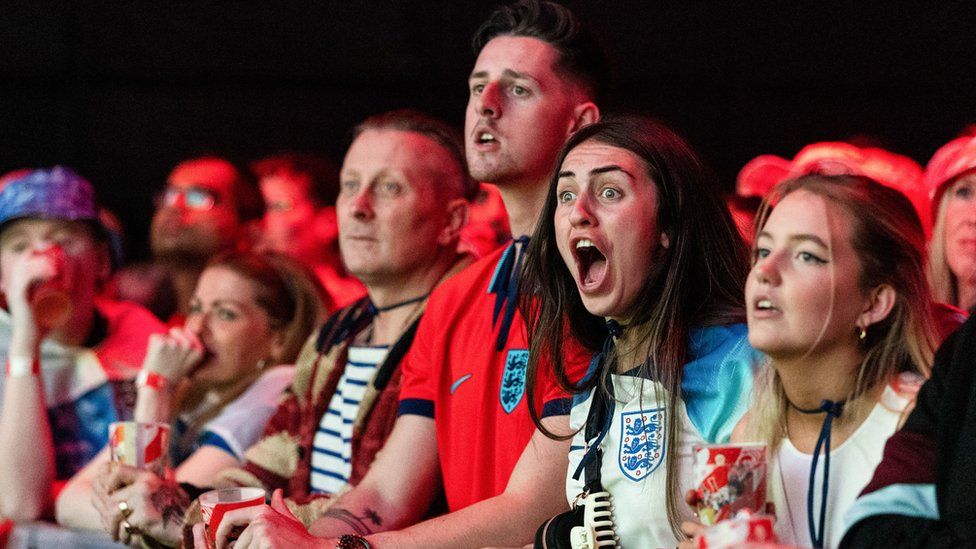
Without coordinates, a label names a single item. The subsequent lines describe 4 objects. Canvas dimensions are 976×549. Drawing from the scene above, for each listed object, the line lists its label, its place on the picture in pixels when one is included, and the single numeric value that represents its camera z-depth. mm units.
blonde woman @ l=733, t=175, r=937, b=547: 3945
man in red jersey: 5676
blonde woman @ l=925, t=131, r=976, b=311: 6520
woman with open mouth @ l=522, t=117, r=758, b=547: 4637
